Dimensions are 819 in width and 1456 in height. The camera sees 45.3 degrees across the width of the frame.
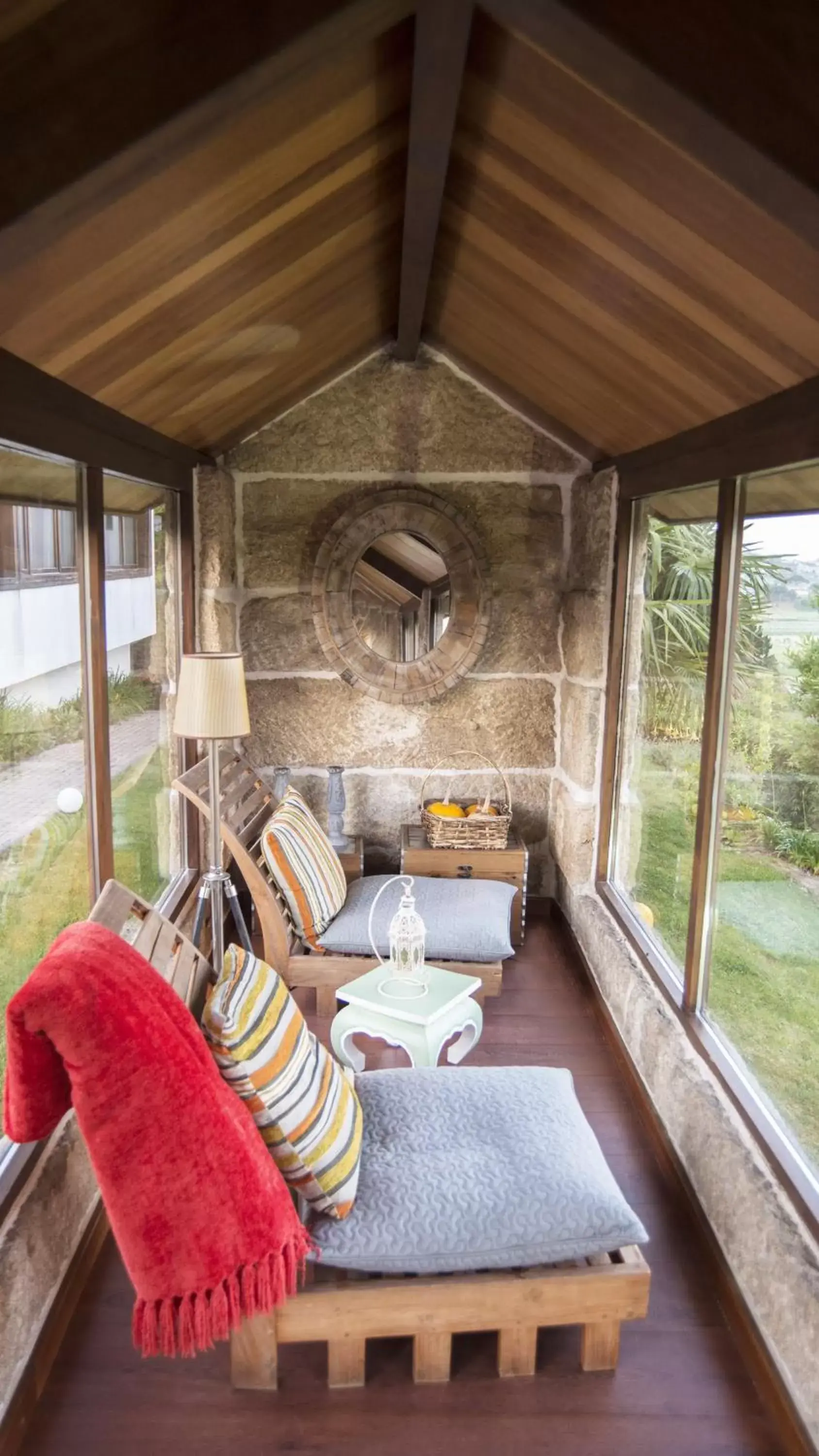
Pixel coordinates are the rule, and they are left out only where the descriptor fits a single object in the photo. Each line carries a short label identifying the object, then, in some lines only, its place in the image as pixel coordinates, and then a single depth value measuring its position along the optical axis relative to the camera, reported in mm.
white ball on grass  2635
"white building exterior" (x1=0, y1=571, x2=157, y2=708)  2230
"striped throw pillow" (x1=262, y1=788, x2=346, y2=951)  3627
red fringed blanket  1636
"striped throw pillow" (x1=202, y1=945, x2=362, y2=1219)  1991
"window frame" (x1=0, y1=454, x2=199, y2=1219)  2695
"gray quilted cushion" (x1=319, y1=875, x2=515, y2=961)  3639
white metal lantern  2988
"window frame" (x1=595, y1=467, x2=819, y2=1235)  2439
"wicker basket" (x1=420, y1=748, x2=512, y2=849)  4309
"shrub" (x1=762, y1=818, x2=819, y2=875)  2236
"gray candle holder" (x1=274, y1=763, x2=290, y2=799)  4465
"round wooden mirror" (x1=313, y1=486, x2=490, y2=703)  4457
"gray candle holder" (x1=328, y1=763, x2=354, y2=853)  4477
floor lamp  3291
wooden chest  4309
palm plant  2584
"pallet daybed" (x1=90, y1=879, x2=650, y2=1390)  1972
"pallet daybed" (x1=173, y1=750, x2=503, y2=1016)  3576
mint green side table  2805
